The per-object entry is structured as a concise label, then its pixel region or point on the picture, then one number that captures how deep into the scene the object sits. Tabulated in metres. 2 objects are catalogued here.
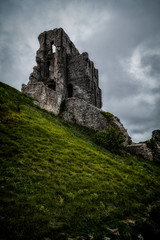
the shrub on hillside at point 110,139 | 16.89
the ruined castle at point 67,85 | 21.84
